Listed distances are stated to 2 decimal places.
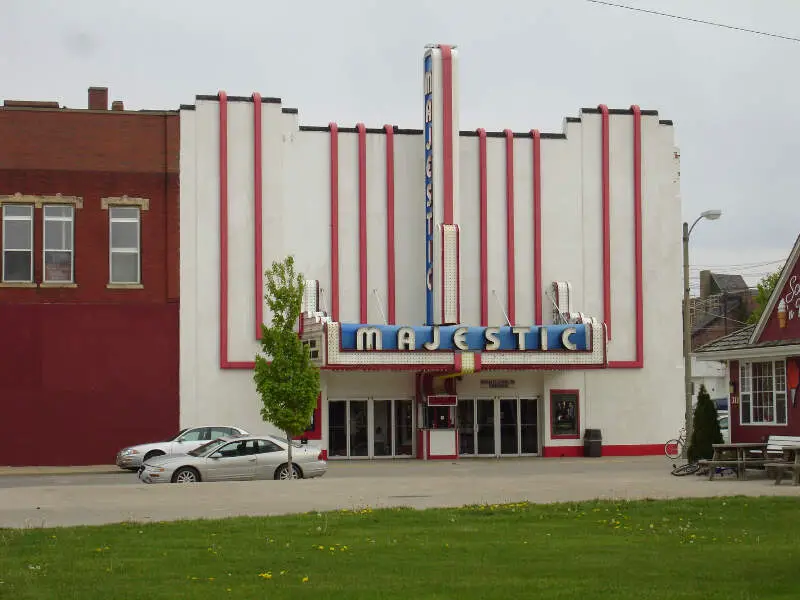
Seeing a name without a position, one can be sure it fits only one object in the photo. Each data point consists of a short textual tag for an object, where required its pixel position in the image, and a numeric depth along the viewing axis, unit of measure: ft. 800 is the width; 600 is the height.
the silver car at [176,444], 126.21
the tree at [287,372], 112.16
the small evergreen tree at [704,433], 111.24
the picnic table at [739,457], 101.60
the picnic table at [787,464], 93.81
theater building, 147.43
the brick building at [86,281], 143.74
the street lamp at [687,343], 127.34
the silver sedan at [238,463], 104.99
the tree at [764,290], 241.55
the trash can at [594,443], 154.71
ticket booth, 152.35
